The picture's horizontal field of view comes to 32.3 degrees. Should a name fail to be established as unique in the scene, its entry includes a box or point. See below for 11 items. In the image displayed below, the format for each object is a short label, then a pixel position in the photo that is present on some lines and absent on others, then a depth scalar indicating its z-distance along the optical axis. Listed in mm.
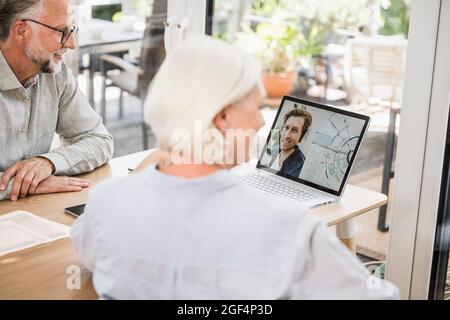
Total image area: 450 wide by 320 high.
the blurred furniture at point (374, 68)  3451
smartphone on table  2004
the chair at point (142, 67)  3328
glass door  2133
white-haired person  1339
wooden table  1597
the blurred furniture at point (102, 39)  3439
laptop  2121
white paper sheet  1798
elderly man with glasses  2254
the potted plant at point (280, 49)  3852
